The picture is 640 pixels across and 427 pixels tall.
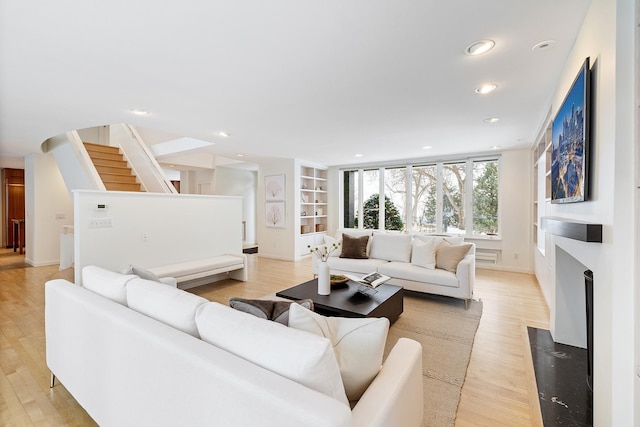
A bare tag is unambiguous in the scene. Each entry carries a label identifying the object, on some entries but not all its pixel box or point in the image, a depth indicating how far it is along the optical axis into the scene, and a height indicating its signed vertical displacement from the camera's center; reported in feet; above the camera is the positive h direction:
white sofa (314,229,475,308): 11.71 -2.45
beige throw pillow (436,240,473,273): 12.48 -1.85
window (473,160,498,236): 19.10 +1.08
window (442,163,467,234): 20.07 +1.08
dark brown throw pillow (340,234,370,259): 15.28 -1.83
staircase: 17.94 +2.94
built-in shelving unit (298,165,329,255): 23.24 +0.52
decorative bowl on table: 10.69 -2.53
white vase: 10.04 -2.37
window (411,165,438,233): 21.18 +1.12
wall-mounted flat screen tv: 5.16 +1.49
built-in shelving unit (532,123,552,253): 11.20 +1.46
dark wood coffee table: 8.73 -2.88
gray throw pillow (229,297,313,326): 4.45 -1.55
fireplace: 5.11 -3.11
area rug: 6.15 -3.96
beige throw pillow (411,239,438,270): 13.03 -1.88
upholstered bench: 12.66 -2.65
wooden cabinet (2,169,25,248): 25.35 +1.09
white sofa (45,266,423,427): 2.99 -1.93
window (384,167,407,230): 22.49 +1.17
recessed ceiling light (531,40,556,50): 6.32 +3.77
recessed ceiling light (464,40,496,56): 6.28 +3.74
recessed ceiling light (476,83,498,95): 8.49 +3.78
